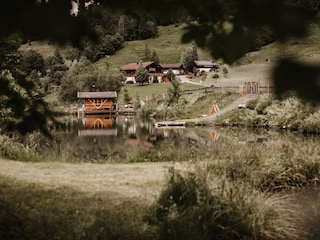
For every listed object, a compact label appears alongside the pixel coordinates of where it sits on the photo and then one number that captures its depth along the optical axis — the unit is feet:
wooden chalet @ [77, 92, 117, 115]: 171.42
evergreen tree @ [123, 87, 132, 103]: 172.65
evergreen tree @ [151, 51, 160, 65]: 290.15
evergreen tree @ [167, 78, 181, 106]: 123.54
